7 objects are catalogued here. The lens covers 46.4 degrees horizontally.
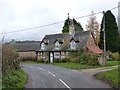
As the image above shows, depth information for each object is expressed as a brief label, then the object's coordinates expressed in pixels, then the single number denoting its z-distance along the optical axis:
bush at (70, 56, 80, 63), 24.81
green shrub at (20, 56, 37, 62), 32.15
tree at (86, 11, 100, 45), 37.73
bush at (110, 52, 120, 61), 28.83
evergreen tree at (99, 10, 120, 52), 30.38
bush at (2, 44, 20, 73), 9.86
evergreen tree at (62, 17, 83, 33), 39.61
